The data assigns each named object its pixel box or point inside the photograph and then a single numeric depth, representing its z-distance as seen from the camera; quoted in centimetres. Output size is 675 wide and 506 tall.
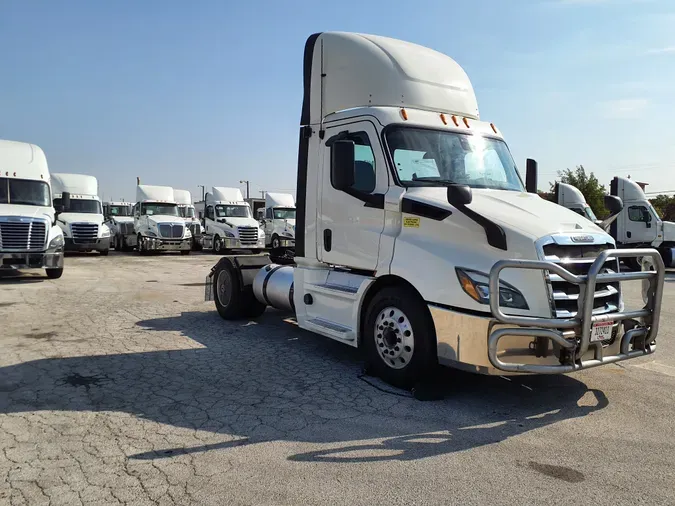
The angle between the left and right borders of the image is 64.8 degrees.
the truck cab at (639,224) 1969
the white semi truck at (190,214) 2850
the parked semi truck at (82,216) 2105
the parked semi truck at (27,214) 1280
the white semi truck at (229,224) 2502
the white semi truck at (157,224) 2384
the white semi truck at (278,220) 2672
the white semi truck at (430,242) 426
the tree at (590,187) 4593
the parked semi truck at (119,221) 2697
